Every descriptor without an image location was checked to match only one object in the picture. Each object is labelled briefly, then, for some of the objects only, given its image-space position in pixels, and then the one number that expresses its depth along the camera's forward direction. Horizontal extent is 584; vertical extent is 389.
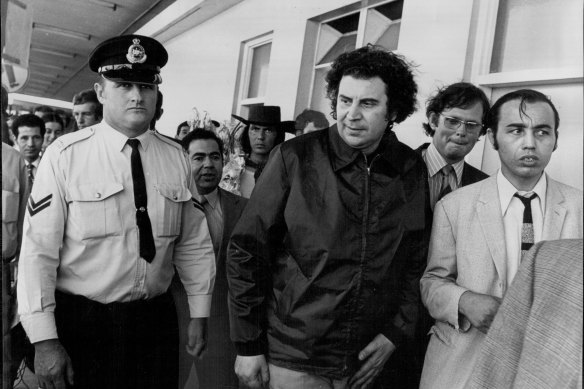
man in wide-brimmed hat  2.77
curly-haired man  1.38
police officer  1.43
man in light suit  1.20
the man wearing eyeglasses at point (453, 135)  1.73
